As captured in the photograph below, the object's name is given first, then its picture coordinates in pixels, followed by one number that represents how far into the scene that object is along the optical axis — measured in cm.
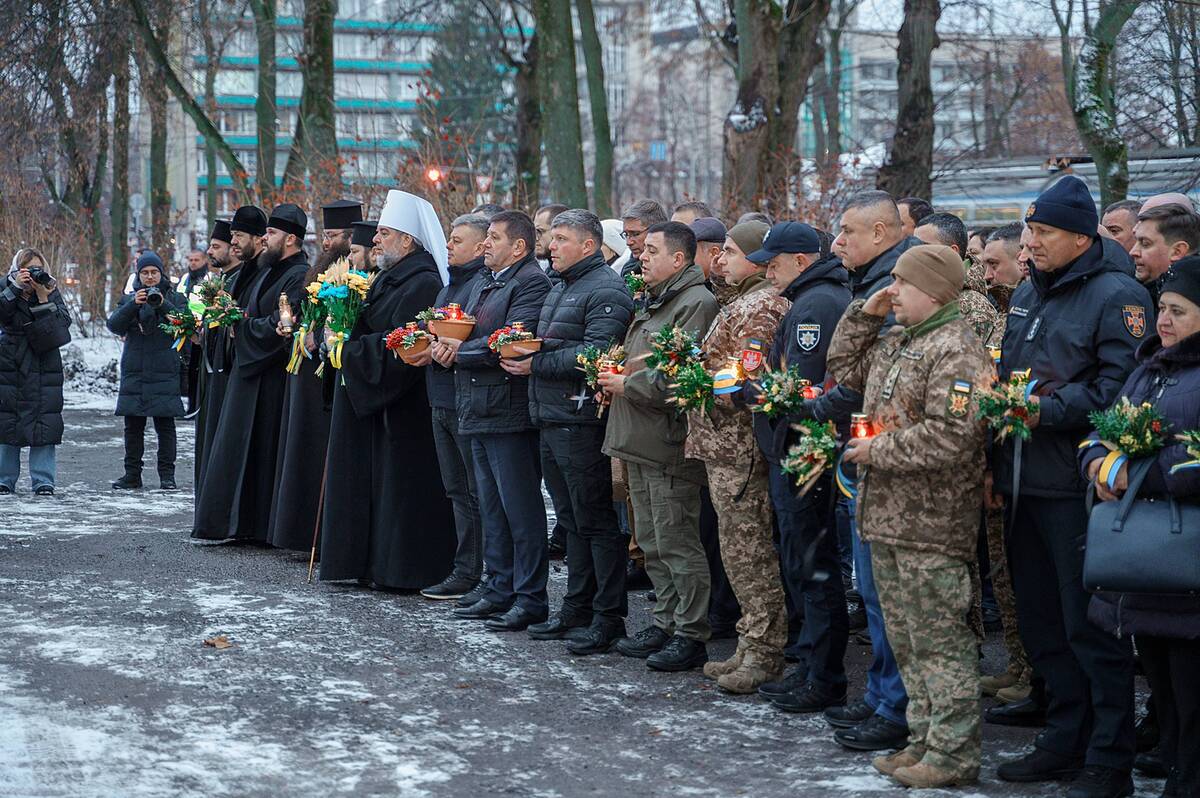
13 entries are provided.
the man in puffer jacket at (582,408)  794
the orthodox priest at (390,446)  944
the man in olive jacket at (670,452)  751
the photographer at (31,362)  1307
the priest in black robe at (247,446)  1099
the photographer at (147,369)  1370
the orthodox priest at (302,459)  1045
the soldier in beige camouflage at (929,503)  564
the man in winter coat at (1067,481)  561
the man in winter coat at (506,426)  844
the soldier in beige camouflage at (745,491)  705
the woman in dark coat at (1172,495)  515
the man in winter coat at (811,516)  667
